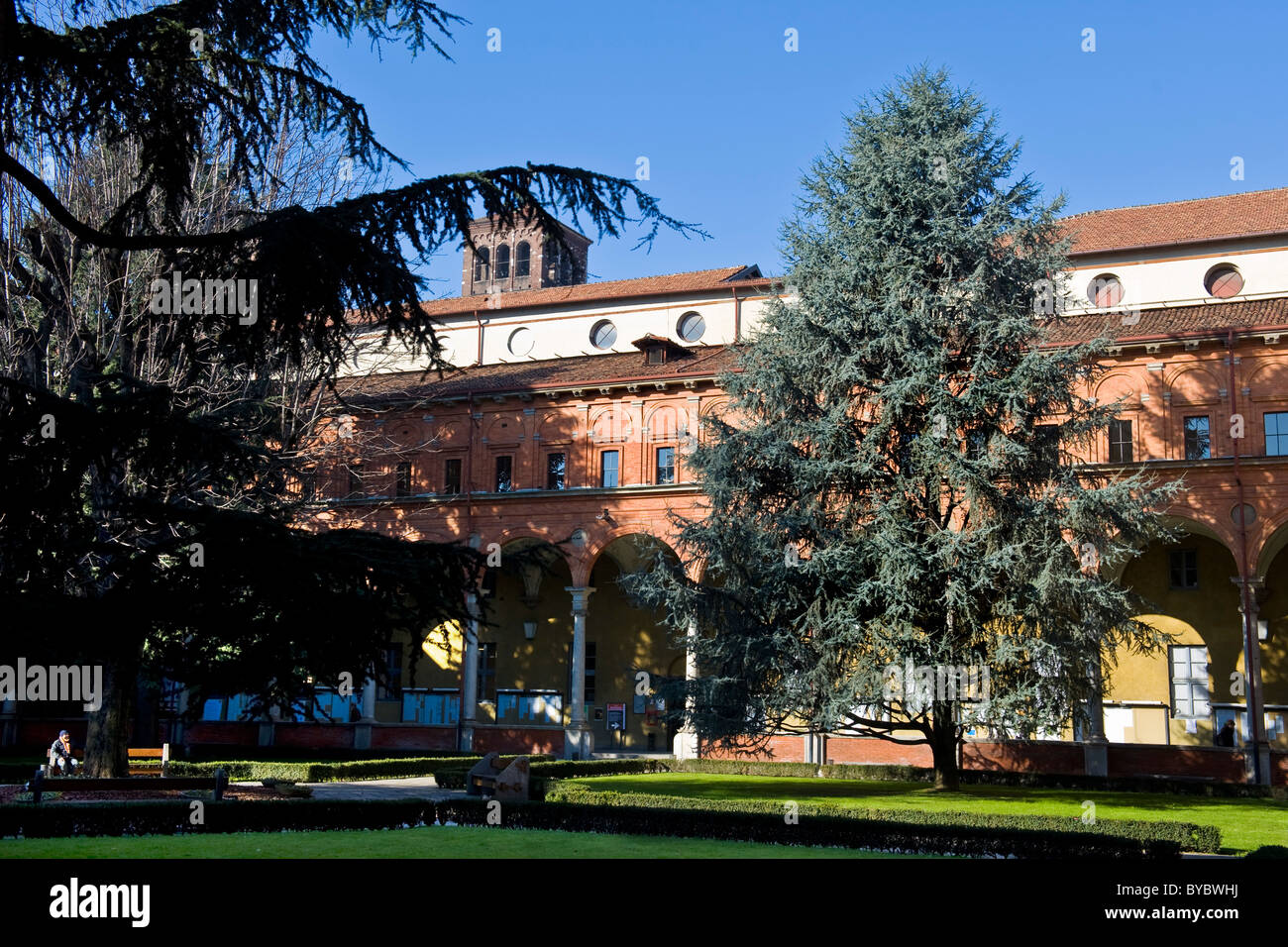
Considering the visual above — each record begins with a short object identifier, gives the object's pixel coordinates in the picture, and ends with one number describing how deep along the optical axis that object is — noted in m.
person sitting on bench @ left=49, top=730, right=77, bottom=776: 21.86
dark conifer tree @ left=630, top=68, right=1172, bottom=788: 21.44
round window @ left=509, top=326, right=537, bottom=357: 41.66
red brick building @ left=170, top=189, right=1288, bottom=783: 28.12
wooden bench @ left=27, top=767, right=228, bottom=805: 16.23
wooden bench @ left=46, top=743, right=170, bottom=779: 22.45
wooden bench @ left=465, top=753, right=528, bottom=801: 20.17
